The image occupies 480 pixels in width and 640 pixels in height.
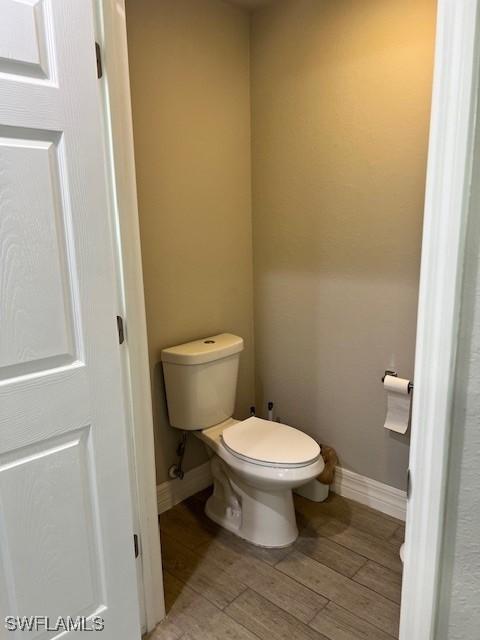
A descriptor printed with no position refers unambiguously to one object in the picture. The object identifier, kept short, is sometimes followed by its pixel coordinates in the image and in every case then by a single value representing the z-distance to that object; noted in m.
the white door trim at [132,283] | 1.31
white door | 1.12
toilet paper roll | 2.04
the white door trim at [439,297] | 0.64
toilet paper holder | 2.12
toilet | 1.93
